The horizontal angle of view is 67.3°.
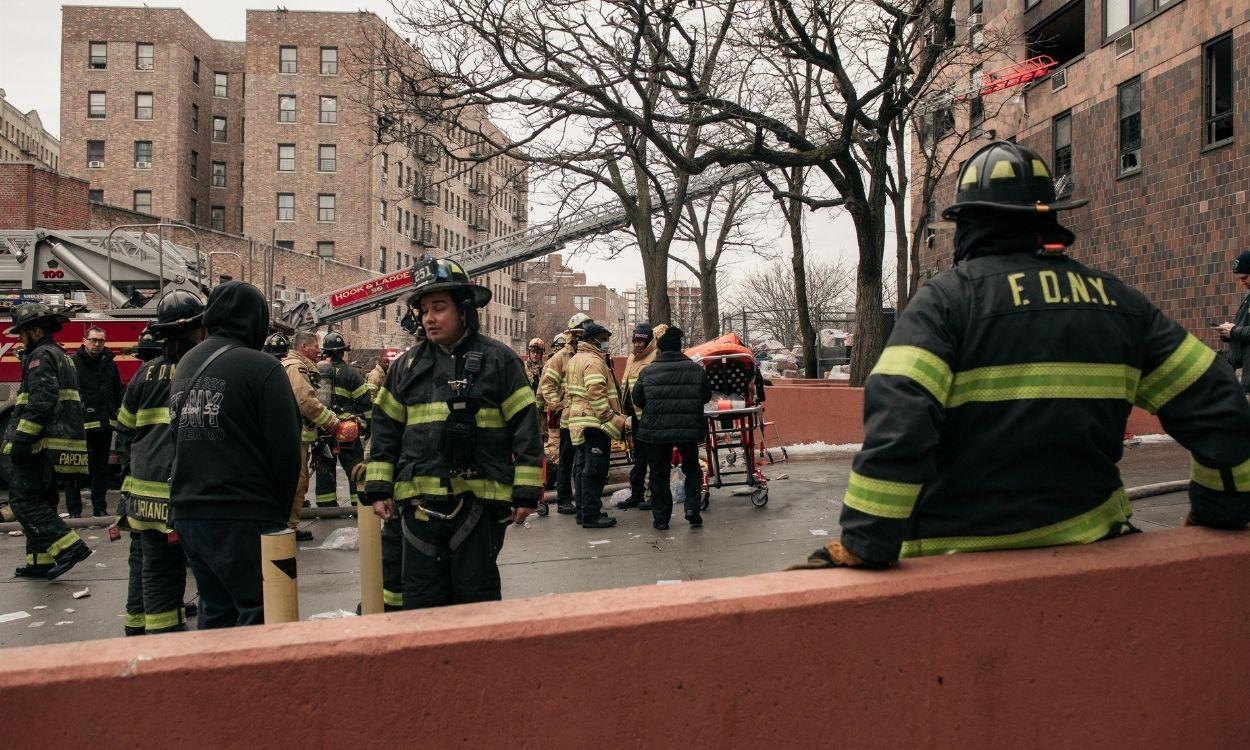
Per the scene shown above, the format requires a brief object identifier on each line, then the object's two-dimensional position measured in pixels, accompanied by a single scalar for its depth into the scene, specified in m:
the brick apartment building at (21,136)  79.50
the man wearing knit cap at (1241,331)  6.98
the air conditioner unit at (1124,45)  19.97
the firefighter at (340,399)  10.10
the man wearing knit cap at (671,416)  8.46
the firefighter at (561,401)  10.06
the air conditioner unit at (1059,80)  22.80
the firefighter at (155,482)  4.75
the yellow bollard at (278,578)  3.13
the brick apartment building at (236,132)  50.69
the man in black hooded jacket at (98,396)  10.63
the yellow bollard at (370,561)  4.27
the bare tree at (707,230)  29.97
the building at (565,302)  89.19
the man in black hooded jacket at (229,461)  3.92
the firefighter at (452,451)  4.04
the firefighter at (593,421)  9.06
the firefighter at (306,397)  8.02
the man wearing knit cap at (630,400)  9.88
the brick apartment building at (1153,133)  16.83
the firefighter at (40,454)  7.29
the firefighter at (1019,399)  2.38
